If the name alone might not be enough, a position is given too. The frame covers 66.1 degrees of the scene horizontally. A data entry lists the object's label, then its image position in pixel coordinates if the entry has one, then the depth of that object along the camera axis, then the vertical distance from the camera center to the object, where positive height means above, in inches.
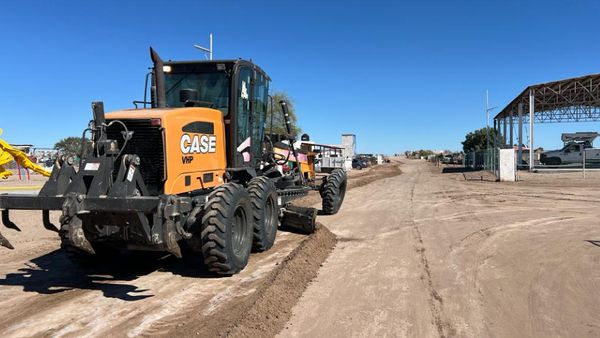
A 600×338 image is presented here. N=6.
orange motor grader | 217.2 -7.6
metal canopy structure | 1317.7 +188.5
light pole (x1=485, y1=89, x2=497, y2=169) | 1382.9 -3.7
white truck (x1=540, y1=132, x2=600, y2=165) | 1396.4 +3.2
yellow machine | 567.2 +13.4
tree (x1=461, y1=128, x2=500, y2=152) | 3544.3 +146.2
